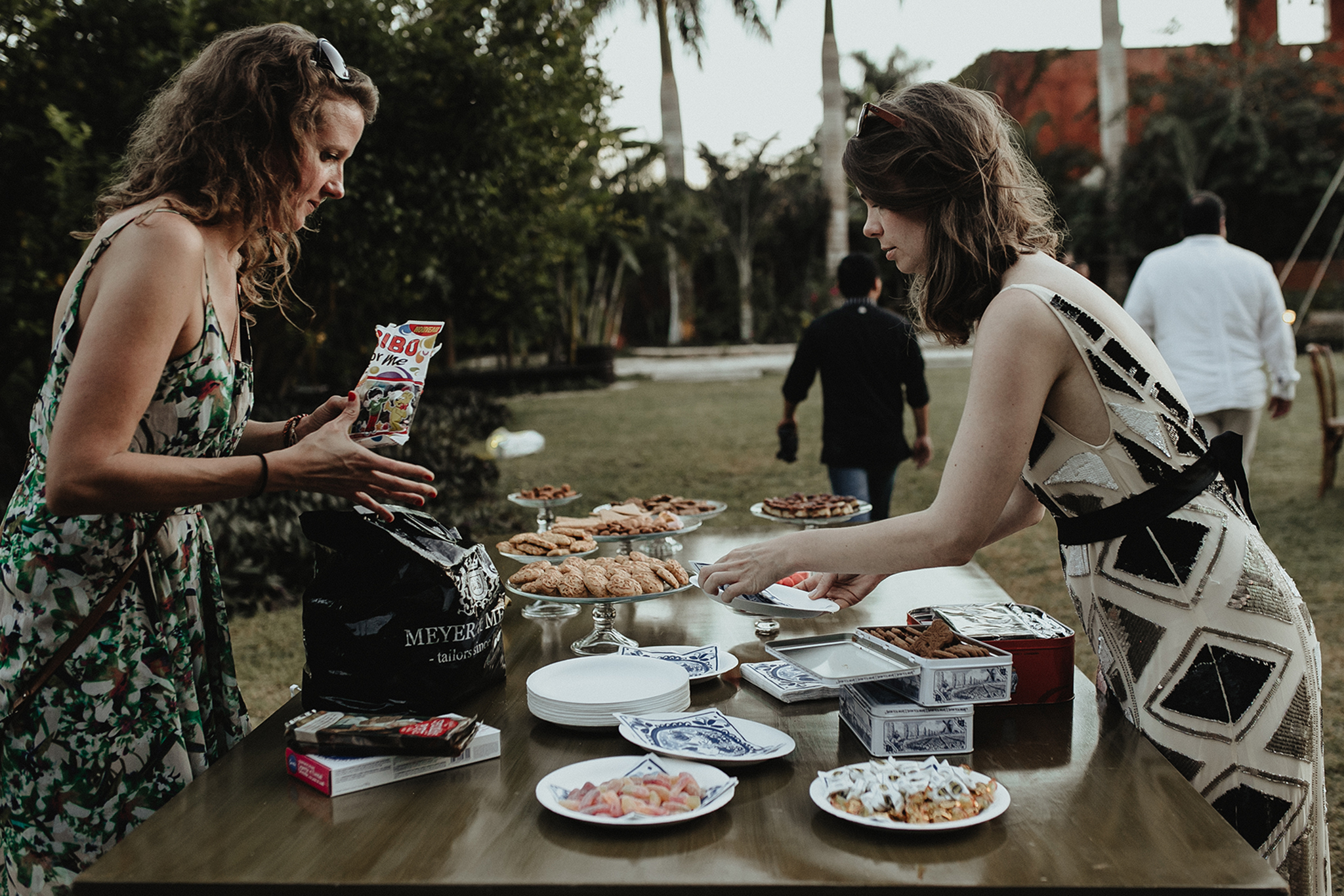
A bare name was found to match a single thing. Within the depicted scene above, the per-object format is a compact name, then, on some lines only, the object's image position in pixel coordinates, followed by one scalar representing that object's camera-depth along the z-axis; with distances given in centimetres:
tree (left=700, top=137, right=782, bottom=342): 2948
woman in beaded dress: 173
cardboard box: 162
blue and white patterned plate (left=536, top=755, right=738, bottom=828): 147
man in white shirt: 601
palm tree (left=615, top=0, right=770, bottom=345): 2503
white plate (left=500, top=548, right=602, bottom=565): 291
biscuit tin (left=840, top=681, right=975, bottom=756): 171
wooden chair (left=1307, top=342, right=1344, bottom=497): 794
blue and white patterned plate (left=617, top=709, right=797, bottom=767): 168
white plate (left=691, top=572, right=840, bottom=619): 230
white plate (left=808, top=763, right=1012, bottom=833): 143
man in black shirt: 579
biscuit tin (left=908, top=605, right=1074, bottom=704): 195
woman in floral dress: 170
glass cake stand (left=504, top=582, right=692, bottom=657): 246
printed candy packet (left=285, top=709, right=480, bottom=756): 166
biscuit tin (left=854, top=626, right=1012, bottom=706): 170
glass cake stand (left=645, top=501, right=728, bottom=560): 349
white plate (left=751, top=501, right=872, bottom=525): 358
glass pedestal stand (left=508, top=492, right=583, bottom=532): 368
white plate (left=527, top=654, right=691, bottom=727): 186
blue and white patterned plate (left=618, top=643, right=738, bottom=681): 217
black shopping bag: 188
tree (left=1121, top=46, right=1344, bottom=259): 2297
